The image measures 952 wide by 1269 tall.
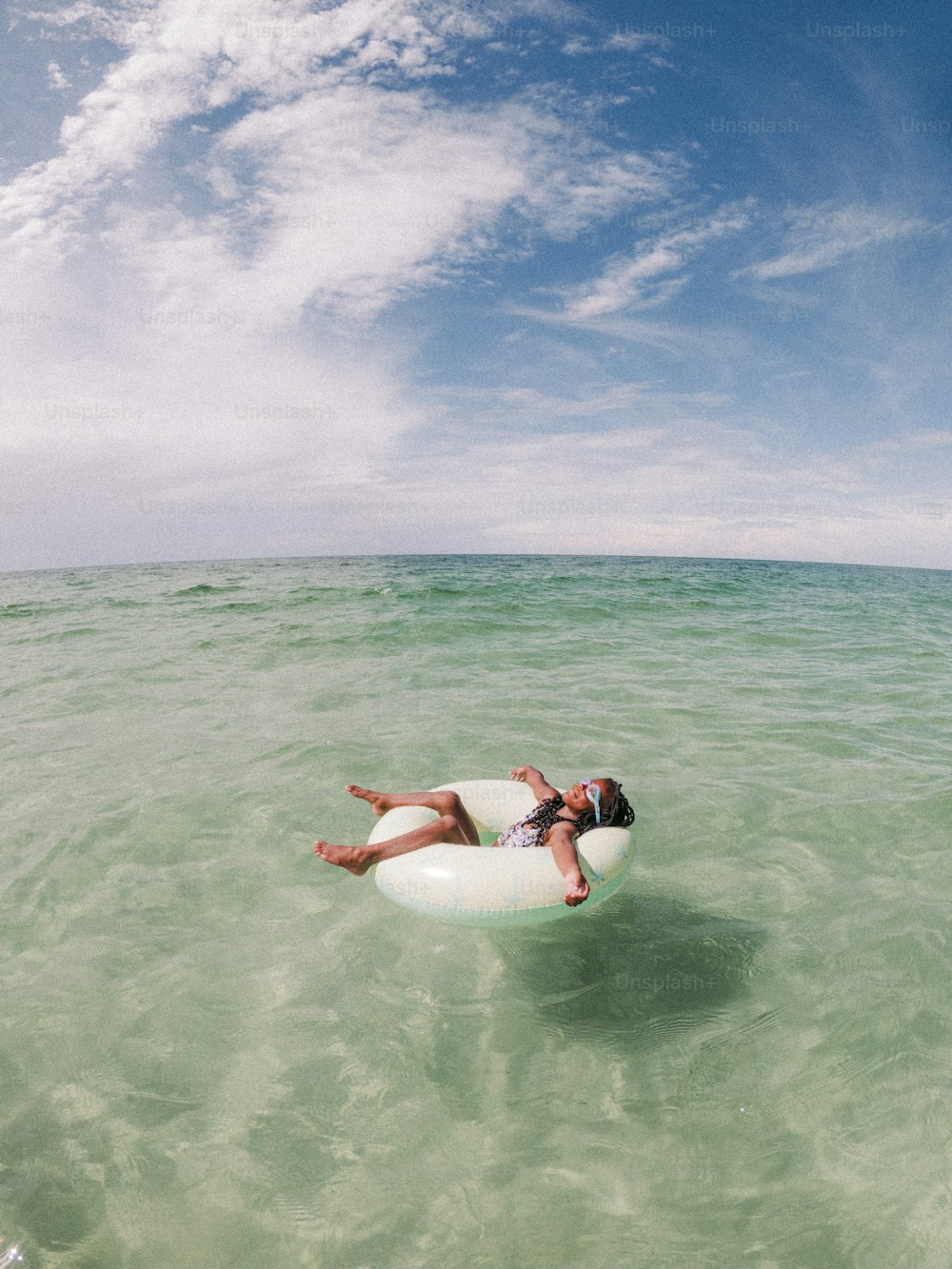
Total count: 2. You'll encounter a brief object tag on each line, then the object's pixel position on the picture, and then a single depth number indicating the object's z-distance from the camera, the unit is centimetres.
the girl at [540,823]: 425
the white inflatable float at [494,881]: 389
